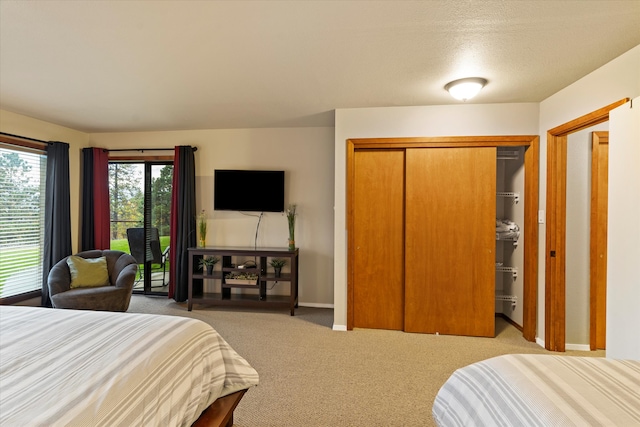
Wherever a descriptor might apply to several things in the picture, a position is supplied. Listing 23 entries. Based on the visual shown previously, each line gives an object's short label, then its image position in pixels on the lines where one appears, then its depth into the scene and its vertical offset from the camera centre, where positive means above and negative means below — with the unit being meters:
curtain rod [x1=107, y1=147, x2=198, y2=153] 4.71 +0.90
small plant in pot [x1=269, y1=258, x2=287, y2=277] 4.16 -0.67
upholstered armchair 3.49 -0.80
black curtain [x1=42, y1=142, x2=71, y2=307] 4.08 +0.00
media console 4.01 -0.82
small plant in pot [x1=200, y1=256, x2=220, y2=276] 4.27 -0.68
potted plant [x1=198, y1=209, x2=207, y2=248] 4.50 -0.23
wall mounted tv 4.39 +0.29
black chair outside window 4.83 -0.53
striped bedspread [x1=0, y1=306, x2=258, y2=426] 1.02 -0.59
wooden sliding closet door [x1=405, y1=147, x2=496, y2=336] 3.32 -0.29
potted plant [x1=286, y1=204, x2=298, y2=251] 4.17 -0.16
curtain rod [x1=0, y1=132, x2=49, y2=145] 3.67 +0.86
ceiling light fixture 2.66 +1.04
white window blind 3.74 -0.10
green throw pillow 3.76 -0.71
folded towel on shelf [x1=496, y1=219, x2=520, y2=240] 3.62 -0.20
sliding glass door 4.82 -0.04
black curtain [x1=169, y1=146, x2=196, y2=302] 4.46 -0.09
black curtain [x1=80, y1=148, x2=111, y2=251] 4.61 +0.17
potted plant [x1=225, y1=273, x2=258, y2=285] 4.16 -0.85
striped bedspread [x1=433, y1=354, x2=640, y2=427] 0.94 -0.58
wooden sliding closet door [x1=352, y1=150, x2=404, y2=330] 3.52 -0.29
